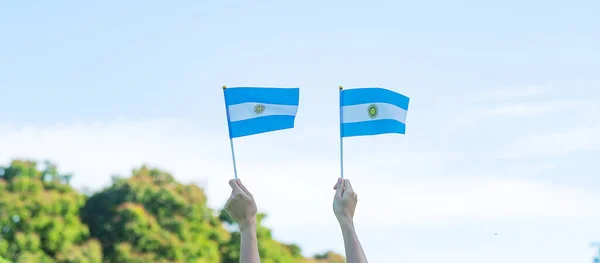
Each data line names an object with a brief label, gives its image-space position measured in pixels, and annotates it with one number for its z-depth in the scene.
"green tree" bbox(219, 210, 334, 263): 42.15
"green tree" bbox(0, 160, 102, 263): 39.16
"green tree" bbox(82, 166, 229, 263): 40.16
